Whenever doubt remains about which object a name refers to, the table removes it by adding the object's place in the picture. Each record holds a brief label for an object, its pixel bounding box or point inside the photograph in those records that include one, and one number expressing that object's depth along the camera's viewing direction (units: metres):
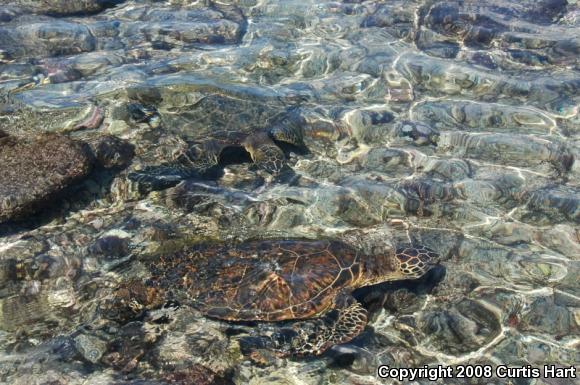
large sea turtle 4.49
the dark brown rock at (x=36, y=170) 5.43
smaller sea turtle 6.11
